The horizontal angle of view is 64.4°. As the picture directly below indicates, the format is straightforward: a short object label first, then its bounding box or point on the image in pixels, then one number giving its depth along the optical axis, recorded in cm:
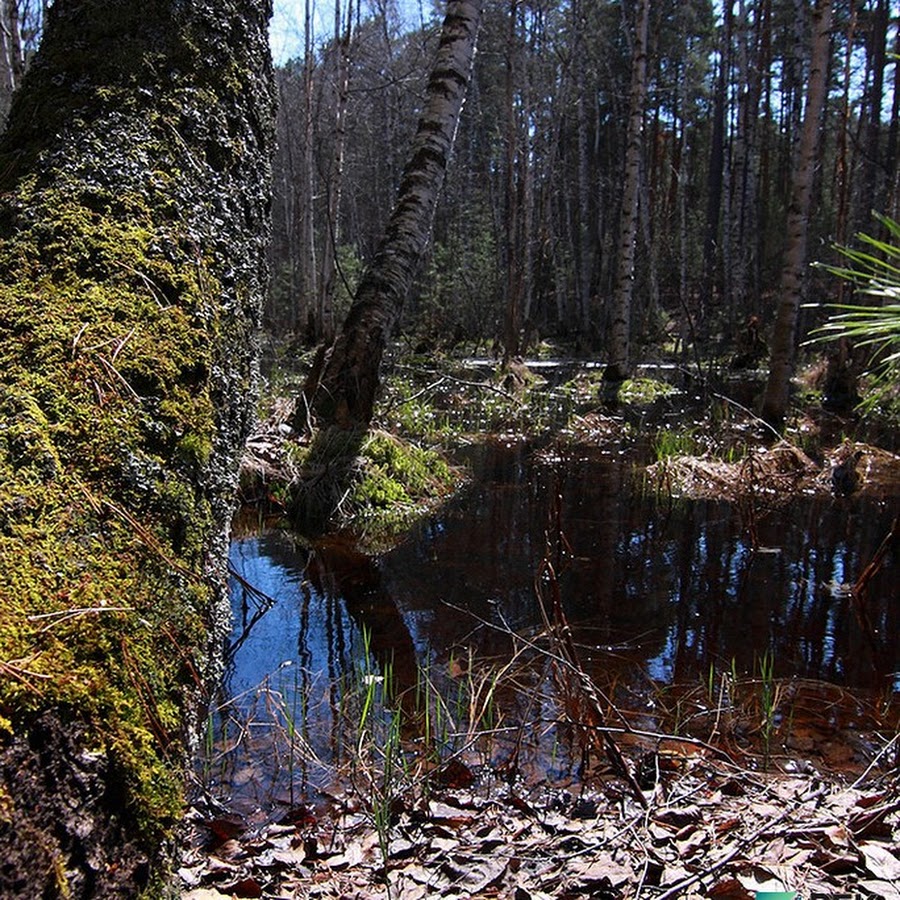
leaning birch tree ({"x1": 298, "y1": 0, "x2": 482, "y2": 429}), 706
